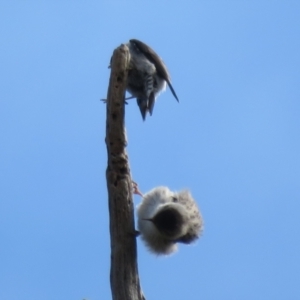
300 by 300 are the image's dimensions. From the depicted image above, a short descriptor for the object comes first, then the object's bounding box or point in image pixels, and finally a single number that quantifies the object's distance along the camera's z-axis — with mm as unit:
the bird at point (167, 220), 12617
